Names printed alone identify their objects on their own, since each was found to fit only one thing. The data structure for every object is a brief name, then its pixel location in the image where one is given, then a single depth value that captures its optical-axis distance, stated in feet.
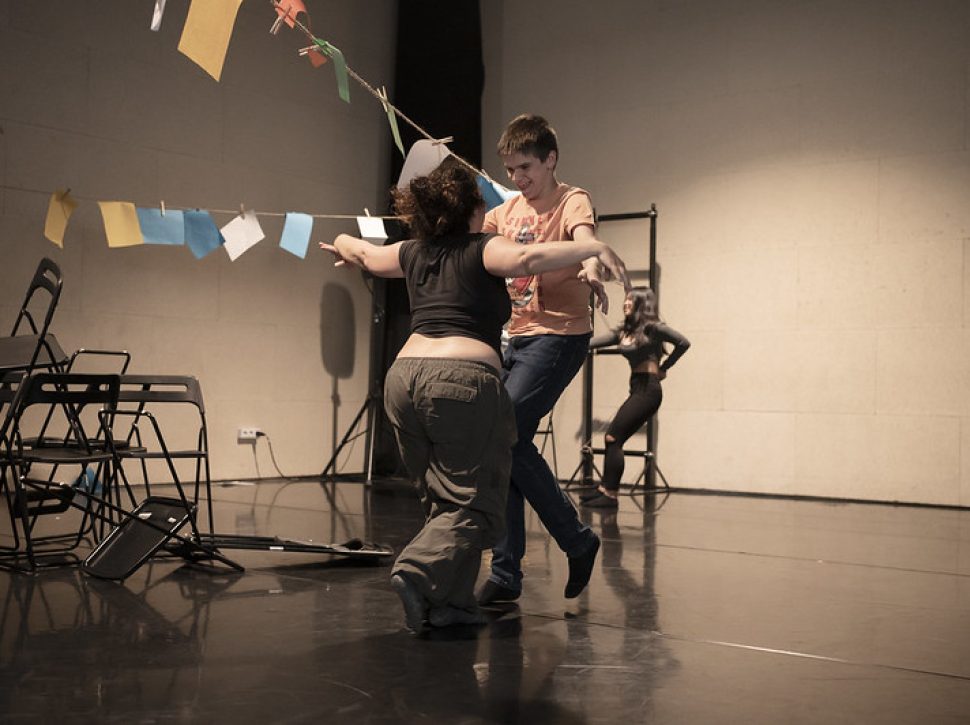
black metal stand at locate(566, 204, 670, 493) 24.43
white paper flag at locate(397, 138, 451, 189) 16.52
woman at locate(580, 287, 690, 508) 21.52
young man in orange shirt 10.16
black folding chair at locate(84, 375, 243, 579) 11.28
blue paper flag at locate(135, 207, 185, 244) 18.47
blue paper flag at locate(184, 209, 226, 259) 18.56
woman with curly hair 8.68
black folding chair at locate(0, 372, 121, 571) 11.39
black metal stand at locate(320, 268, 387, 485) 26.53
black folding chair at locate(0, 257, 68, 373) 11.69
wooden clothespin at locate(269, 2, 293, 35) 13.11
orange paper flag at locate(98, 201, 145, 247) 17.75
